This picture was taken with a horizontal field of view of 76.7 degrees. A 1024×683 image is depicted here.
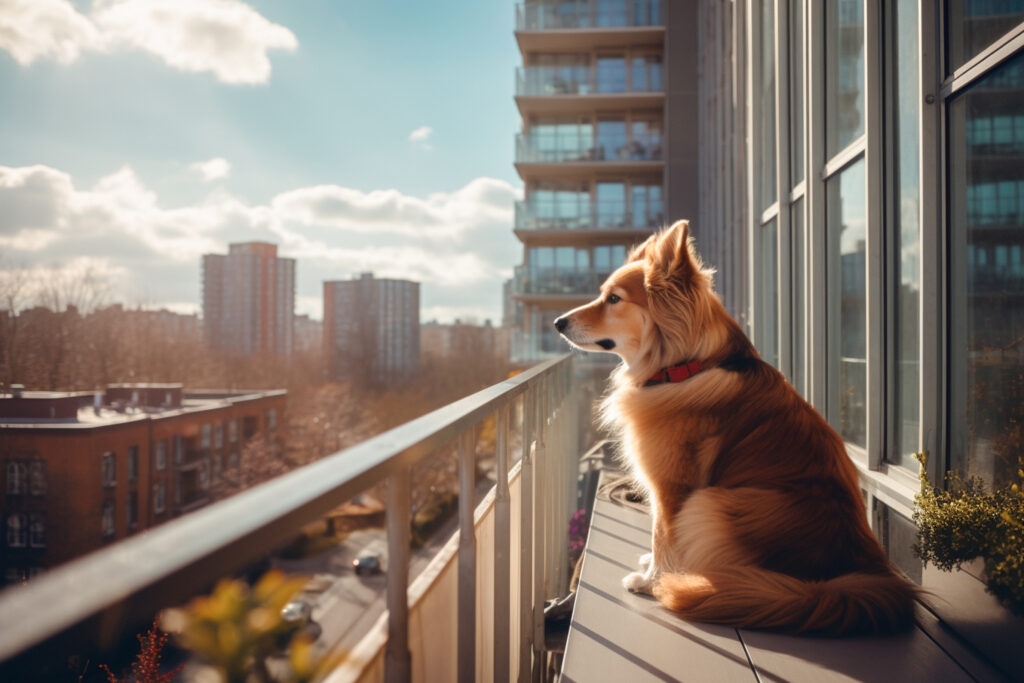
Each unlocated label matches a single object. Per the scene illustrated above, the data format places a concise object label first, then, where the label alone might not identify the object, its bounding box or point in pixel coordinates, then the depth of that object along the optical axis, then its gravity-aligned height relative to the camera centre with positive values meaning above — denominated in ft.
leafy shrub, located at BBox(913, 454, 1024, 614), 5.58 -1.63
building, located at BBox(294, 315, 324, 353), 181.78 +6.15
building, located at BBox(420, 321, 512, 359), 136.77 +3.97
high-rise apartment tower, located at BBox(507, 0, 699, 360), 66.80 +22.46
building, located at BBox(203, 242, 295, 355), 164.35 +15.00
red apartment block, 55.21 -12.64
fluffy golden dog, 6.54 -1.42
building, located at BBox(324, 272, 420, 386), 173.06 +7.68
